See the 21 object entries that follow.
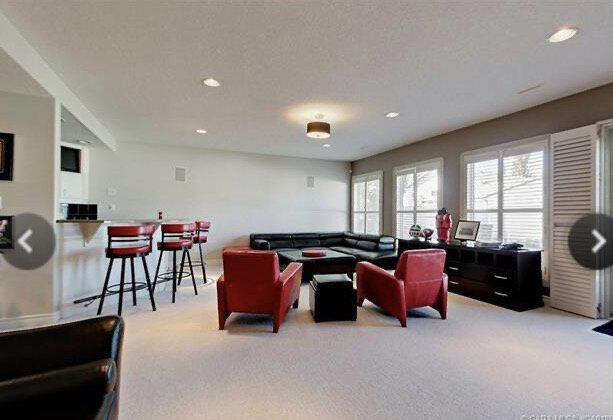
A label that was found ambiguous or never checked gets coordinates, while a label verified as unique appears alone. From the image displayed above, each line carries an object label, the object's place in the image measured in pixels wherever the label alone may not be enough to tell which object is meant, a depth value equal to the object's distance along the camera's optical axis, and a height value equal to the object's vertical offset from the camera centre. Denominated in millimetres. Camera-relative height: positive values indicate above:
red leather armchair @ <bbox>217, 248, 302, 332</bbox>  2869 -782
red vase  4824 -245
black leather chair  975 -627
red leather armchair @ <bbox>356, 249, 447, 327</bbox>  3057 -805
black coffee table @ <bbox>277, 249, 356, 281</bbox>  4891 -924
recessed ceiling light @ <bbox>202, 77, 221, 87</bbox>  3158 +1416
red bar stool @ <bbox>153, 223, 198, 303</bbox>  3963 -493
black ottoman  3146 -991
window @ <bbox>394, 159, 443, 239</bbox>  5477 +328
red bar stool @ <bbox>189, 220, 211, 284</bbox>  4887 -381
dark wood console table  3564 -843
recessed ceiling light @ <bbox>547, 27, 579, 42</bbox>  2289 +1448
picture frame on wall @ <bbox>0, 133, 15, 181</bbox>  2916 +505
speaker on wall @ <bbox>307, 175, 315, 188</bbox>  7547 +754
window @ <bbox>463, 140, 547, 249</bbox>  3930 +299
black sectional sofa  5035 -795
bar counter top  3171 -167
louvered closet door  3277 +70
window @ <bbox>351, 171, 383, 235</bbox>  7027 +214
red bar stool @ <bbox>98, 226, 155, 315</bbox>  3311 -502
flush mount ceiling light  4121 +1163
